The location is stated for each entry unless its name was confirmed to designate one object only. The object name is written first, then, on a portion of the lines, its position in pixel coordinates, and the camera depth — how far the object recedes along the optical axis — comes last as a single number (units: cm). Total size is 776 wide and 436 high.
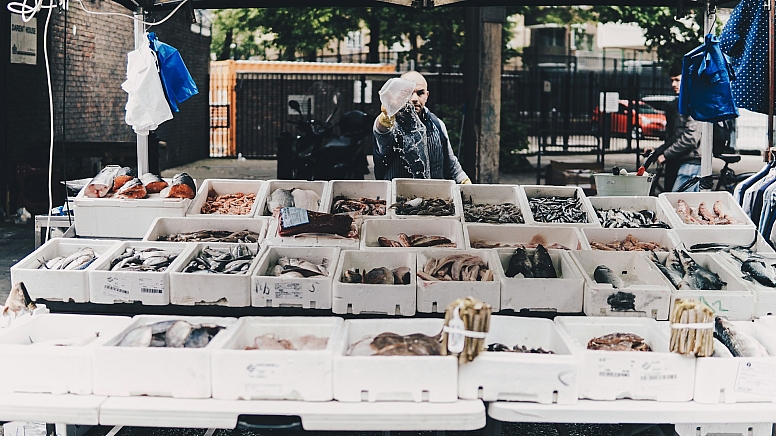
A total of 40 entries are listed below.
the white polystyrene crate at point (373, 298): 449
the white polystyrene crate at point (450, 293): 449
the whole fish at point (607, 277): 479
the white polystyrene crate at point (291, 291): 457
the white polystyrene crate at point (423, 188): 638
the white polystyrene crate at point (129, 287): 464
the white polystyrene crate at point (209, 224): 570
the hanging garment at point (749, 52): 615
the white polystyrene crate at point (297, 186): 618
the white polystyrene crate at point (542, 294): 453
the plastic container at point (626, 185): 803
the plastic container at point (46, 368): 357
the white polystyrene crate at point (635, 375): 356
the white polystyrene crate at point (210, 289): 461
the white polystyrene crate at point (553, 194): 582
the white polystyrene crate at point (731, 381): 357
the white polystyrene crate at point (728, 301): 446
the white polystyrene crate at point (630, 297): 446
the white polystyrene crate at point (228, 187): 626
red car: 2528
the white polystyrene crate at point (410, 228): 557
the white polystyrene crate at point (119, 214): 574
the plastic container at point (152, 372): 353
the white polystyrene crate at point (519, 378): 352
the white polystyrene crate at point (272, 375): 350
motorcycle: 1301
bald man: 688
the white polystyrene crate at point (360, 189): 644
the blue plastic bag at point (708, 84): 638
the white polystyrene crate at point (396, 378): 347
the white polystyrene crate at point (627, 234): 559
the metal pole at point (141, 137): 650
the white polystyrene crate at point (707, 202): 587
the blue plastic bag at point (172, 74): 648
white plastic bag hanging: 636
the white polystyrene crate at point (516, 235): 556
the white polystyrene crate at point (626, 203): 625
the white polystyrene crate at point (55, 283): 468
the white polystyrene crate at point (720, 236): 560
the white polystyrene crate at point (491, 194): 643
